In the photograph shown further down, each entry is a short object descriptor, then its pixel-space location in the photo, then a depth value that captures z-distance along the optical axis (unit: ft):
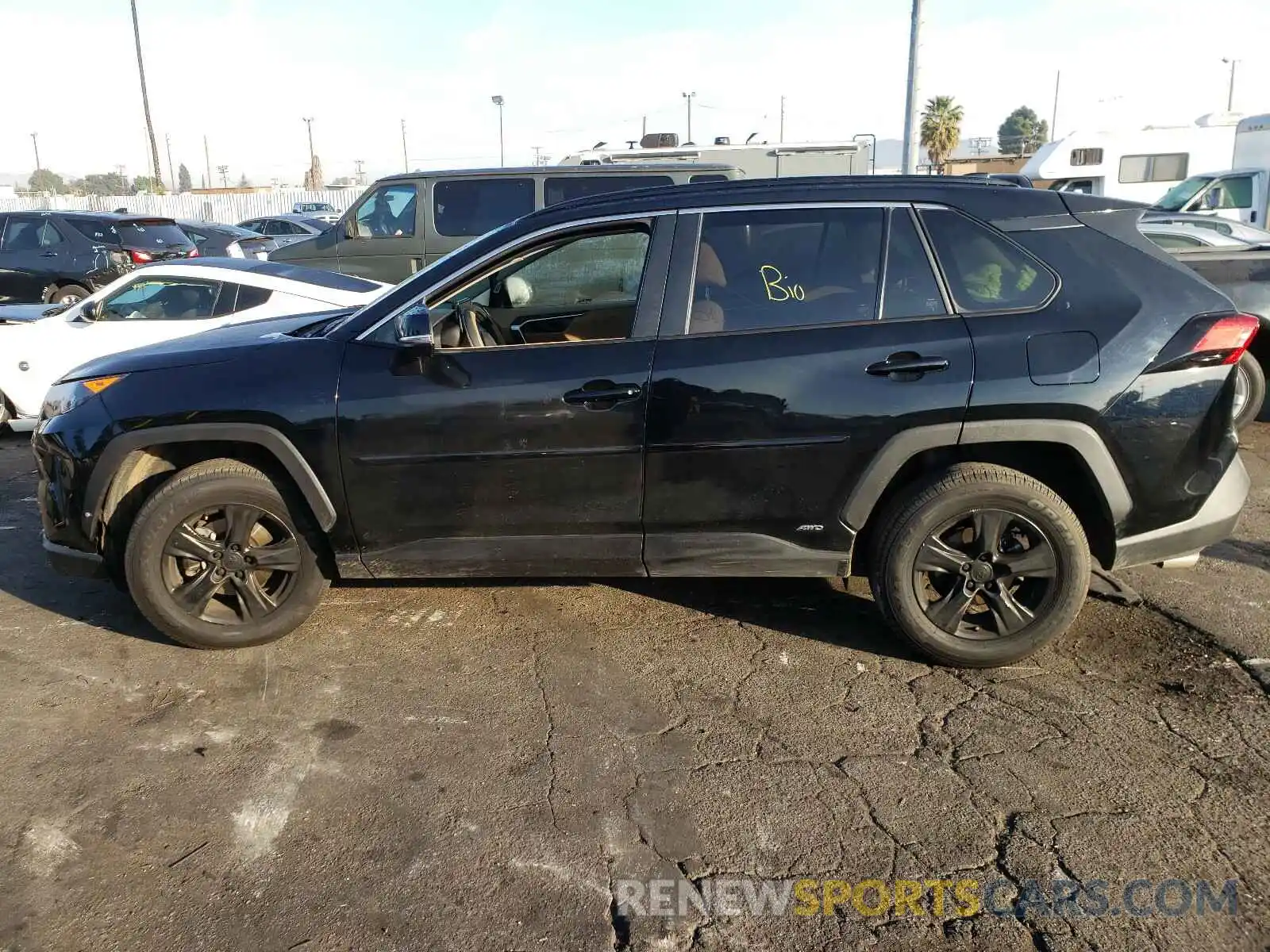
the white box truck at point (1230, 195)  54.19
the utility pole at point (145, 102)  112.06
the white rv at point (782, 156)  49.62
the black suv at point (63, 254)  42.27
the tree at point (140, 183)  271.55
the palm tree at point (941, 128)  150.10
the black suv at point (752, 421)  11.47
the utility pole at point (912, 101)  46.06
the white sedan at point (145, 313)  24.06
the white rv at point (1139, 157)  67.15
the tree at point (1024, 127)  286.87
